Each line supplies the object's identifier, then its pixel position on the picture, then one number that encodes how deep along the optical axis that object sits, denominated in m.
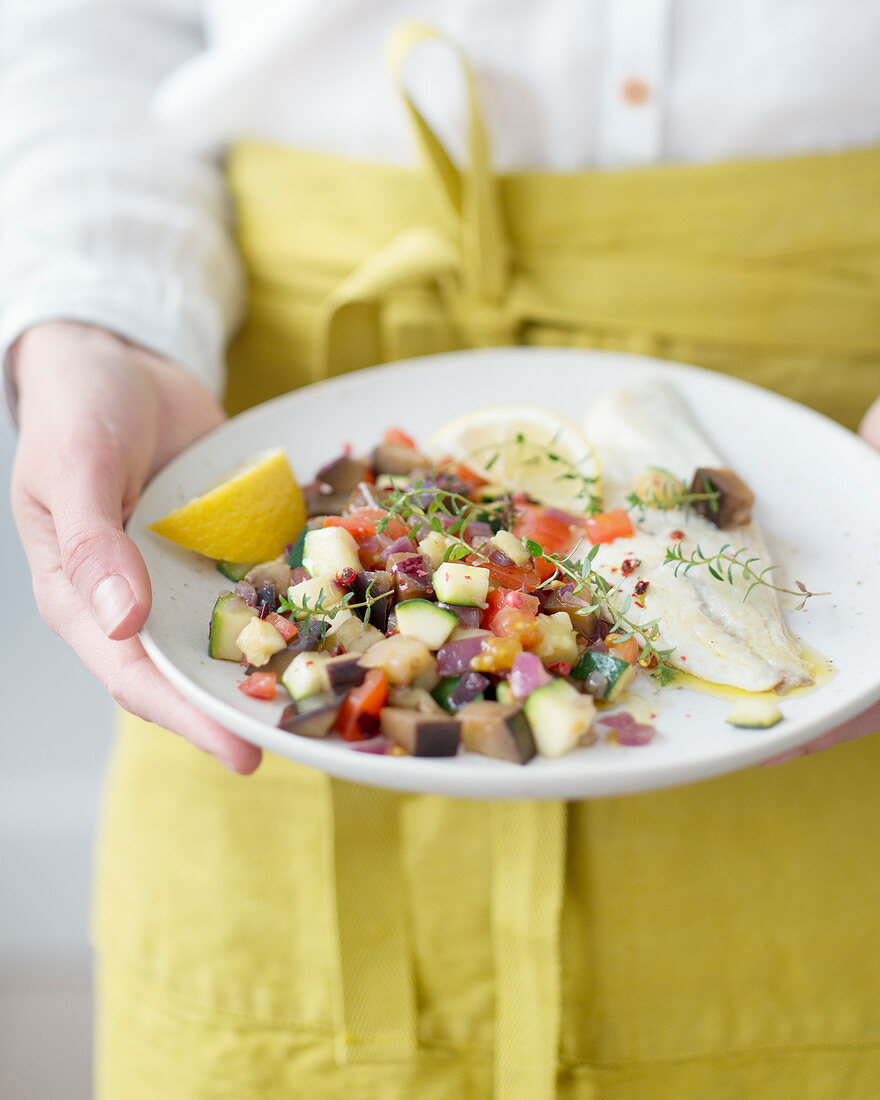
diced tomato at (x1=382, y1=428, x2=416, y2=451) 0.63
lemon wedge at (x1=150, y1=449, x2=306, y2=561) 0.57
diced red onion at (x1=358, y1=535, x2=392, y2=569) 0.57
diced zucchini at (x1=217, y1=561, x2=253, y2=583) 0.58
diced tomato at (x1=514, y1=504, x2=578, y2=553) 0.58
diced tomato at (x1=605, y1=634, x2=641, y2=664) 0.53
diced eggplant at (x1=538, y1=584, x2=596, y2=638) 0.54
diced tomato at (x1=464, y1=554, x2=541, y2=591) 0.55
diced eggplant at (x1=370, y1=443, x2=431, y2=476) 0.61
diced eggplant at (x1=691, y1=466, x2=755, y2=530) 0.60
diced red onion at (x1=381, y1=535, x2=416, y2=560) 0.56
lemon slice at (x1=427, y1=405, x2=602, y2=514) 0.62
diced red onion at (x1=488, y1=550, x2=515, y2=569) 0.55
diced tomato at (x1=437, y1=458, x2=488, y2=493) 0.61
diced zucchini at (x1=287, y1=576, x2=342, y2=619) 0.54
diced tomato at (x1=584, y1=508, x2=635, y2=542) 0.59
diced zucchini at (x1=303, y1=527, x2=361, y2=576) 0.55
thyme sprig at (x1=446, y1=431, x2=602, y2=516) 0.61
